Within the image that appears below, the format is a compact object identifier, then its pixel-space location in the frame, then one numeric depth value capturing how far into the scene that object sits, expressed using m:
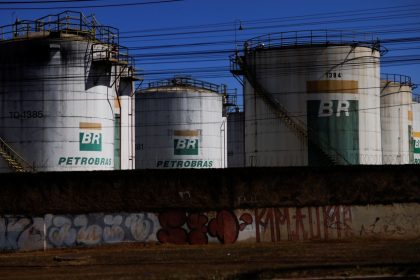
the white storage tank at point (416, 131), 53.69
